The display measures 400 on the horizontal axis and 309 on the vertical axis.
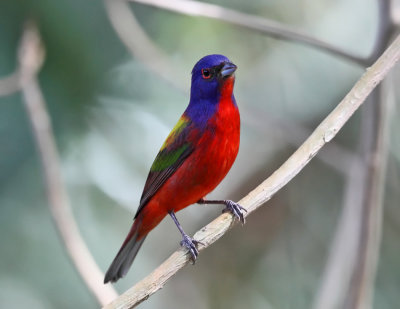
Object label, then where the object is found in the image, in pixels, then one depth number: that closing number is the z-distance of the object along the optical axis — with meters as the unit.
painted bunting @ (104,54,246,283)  6.52
